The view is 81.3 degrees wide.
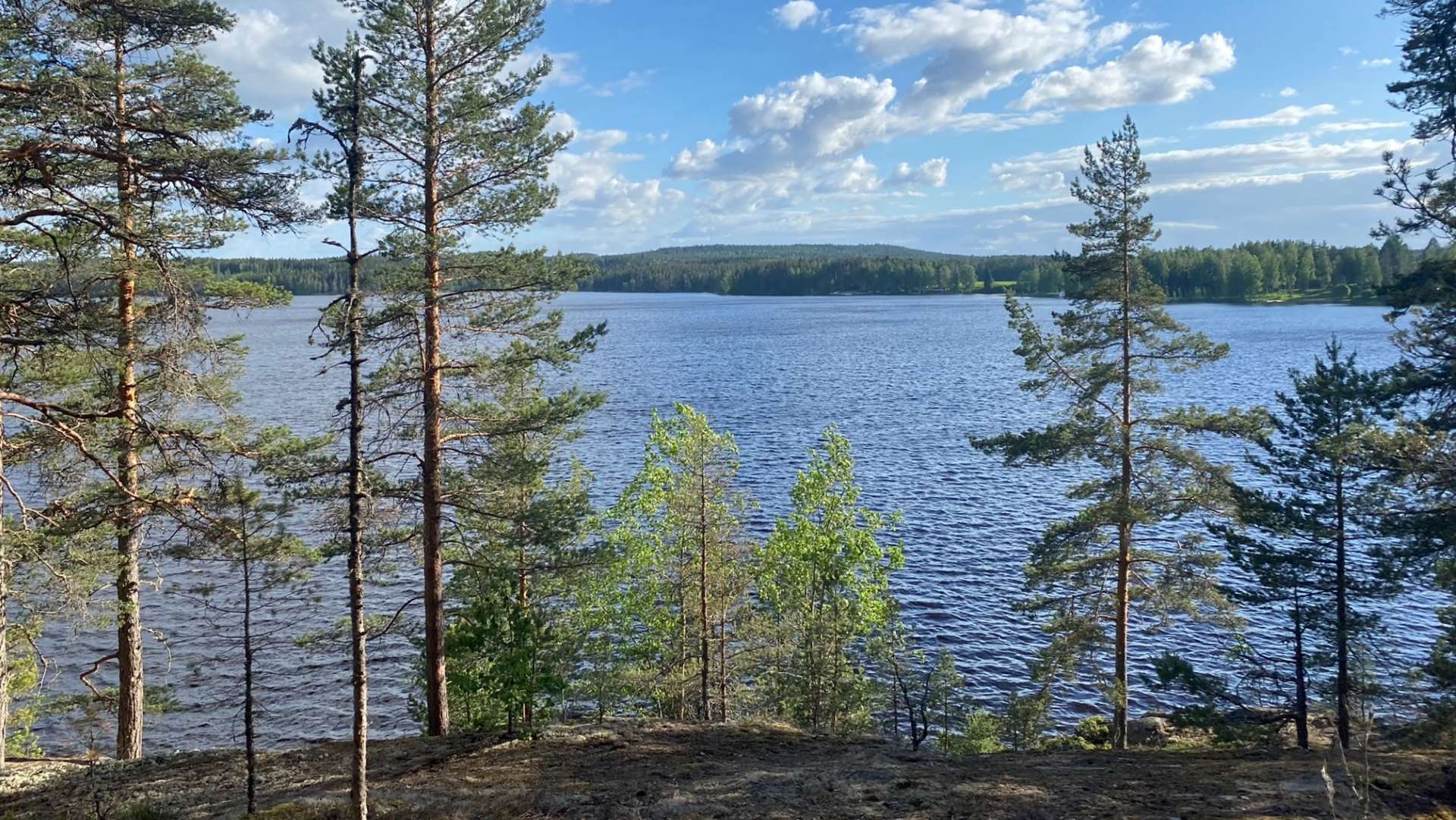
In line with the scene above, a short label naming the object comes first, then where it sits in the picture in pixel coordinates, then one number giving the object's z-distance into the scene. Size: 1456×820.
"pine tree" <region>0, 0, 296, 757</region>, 8.91
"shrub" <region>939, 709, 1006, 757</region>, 17.22
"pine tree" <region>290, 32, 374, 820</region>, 8.25
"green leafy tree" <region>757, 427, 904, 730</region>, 19.11
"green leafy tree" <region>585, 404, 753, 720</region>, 19.70
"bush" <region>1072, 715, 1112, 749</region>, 19.72
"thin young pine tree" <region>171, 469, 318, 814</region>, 10.24
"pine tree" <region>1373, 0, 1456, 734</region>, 11.32
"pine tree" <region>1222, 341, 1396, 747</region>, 13.50
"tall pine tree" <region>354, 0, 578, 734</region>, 13.07
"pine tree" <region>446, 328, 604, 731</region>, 13.38
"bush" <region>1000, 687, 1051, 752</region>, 18.27
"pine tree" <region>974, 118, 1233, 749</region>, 16.55
